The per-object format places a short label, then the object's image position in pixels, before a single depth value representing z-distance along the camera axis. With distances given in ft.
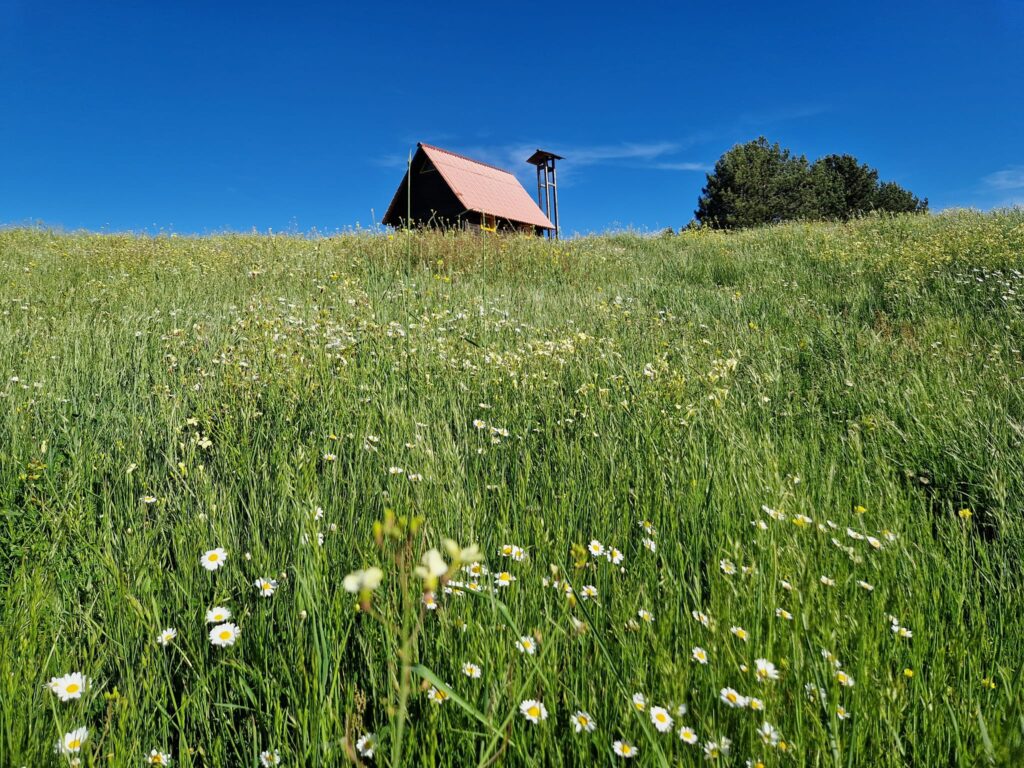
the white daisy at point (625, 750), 3.64
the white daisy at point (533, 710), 3.72
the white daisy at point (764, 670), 4.12
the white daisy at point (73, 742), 3.65
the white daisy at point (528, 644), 4.18
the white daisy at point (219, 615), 4.75
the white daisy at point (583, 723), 3.76
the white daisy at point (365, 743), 3.46
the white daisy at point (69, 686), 4.01
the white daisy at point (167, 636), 4.60
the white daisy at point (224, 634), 4.38
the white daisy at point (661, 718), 3.81
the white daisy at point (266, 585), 4.79
